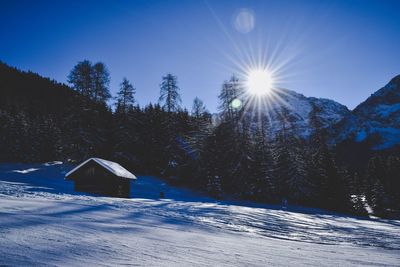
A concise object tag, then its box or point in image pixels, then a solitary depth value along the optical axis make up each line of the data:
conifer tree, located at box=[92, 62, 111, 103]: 50.56
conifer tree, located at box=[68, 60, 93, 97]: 50.00
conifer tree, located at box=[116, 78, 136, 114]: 51.12
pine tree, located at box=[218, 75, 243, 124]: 48.47
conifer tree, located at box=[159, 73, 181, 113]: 52.50
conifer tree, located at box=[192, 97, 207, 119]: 63.83
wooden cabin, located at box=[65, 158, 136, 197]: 26.20
